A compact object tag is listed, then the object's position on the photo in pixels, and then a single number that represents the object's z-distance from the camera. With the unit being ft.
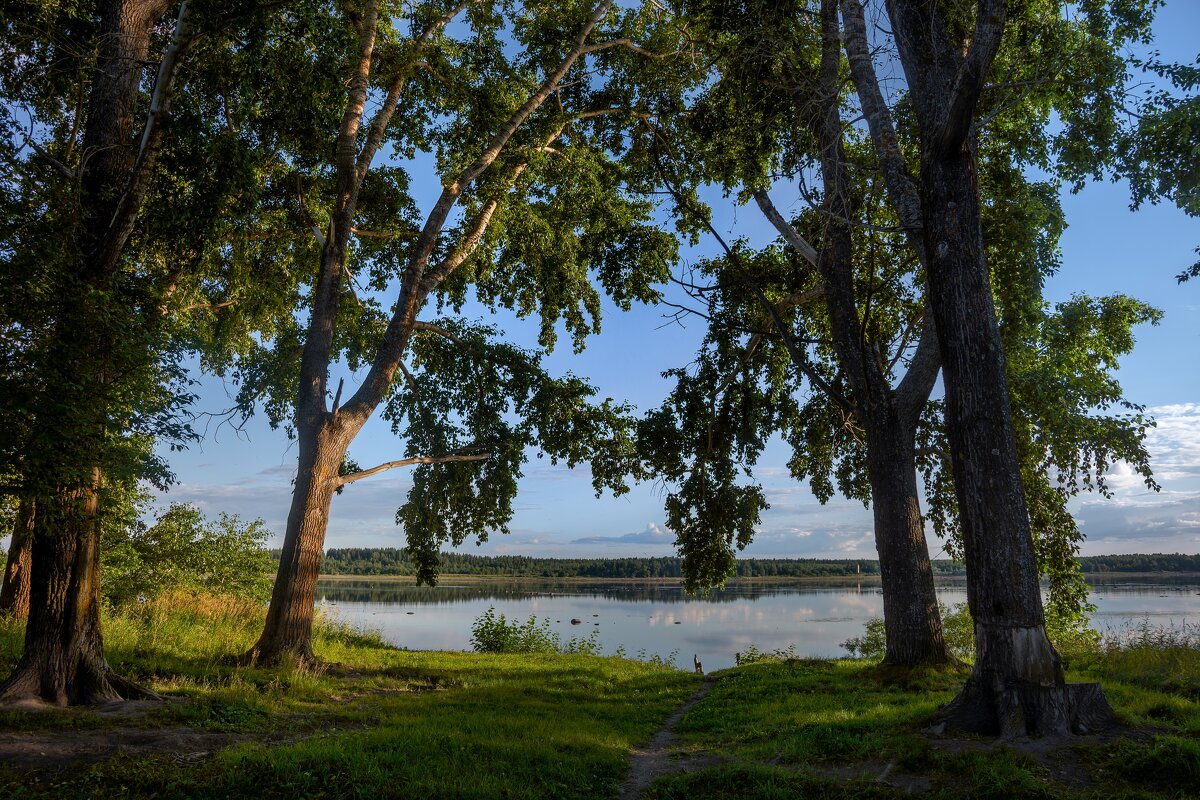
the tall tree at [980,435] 23.20
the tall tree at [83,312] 23.75
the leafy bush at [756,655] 75.73
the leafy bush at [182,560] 53.47
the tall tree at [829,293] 37.68
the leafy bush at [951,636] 77.05
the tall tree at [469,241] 48.55
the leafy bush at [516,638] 72.79
